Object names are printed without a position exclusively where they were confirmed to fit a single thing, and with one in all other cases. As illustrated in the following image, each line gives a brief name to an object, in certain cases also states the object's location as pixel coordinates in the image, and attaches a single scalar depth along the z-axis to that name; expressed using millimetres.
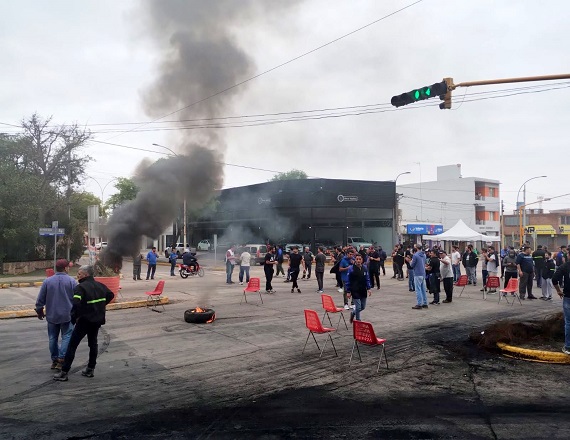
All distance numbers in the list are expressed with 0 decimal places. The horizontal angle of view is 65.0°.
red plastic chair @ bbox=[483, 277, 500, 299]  14086
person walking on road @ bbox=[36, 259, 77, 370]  6254
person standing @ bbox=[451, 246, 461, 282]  16797
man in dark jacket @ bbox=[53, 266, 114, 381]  5863
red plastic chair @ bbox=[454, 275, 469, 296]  14197
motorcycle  22188
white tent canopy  24769
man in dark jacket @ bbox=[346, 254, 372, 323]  9164
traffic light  9578
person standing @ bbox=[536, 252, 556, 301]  13320
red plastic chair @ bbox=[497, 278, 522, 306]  12469
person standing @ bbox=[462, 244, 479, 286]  17906
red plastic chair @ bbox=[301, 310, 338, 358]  7004
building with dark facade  40469
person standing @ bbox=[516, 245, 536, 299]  13461
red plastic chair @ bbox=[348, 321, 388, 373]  6250
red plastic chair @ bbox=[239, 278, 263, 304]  12814
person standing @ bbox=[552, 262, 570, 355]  6949
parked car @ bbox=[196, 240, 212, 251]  37406
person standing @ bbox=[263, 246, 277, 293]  15578
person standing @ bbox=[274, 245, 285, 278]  21431
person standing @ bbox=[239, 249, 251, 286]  17781
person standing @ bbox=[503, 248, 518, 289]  14389
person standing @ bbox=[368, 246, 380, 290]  16188
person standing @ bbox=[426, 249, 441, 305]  12930
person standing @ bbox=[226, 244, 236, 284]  18609
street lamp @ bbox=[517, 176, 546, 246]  31544
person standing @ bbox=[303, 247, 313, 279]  19727
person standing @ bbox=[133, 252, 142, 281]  20722
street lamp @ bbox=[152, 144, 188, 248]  25406
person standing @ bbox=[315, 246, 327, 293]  15781
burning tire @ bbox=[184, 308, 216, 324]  9859
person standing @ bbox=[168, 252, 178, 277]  22703
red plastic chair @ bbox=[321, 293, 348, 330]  9184
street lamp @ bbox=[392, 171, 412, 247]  42062
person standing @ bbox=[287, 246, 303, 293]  15688
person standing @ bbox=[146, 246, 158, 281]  20469
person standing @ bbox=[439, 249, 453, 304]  12820
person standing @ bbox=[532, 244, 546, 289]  14648
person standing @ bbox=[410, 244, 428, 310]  11852
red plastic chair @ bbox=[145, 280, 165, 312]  12172
